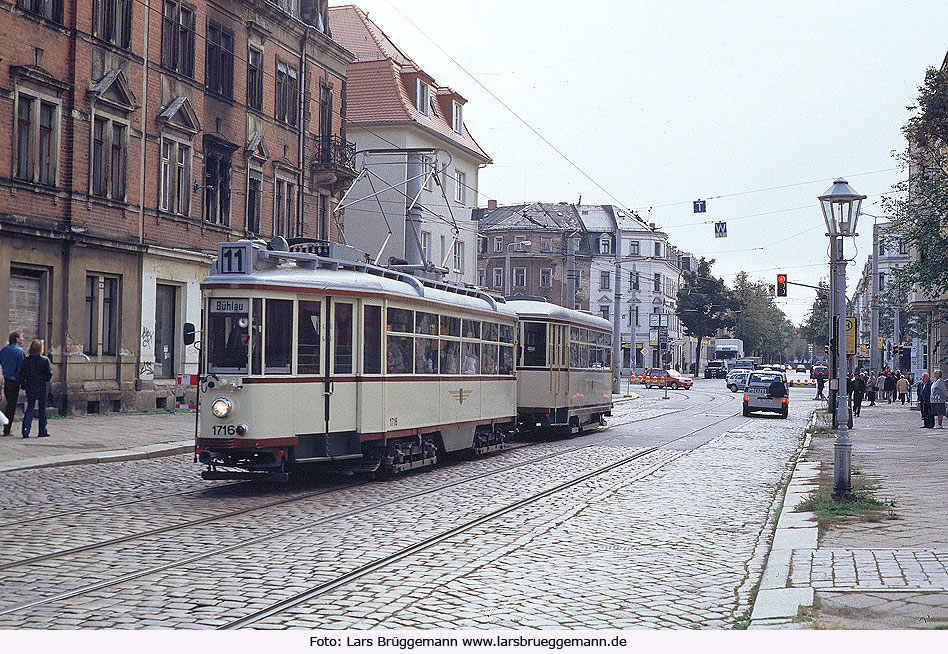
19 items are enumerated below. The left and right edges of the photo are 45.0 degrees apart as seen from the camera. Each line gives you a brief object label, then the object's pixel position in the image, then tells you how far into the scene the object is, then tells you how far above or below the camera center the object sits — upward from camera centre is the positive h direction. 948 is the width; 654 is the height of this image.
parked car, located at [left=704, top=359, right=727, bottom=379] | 108.00 -0.08
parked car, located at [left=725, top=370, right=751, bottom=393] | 73.81 -0.71
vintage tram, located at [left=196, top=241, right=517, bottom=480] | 13.55 +0.03
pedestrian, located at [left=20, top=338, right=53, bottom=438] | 19.84 -0.26
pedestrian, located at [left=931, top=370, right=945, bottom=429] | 30.09 -0.72
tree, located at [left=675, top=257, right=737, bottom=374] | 114.56 +6.70
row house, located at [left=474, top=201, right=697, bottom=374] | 94.62 +9.16
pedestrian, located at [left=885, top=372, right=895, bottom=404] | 54.50 -0.59
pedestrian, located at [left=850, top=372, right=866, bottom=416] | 38.39 -0.71
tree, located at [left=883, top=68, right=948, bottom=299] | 28.41 +4.32
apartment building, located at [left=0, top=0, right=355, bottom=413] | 24.28 +5.05
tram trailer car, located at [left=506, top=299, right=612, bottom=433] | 24.06 +0.01
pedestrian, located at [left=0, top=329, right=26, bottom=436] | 20.41 +0.04
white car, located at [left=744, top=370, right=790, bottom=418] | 40.75 -0.90
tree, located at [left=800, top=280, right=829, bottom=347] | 112.68 +5.64
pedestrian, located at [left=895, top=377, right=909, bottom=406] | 53.02 -0.75
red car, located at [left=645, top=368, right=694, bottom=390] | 77.19 -0.69
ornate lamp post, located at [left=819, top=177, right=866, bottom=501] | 13.41 +1.79
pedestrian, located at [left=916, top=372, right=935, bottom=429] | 30.83 -0.88
